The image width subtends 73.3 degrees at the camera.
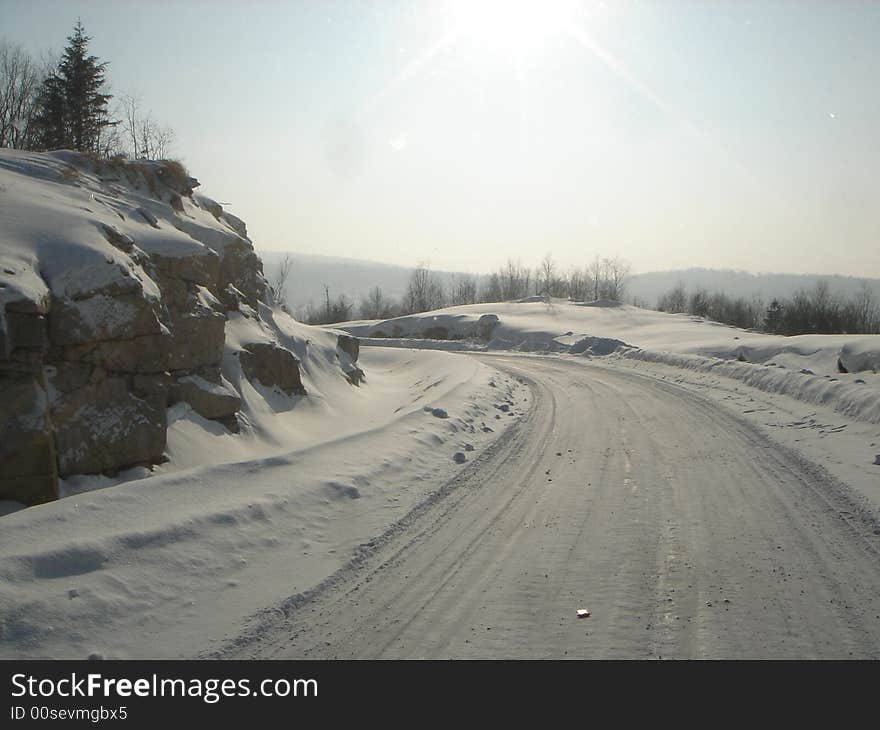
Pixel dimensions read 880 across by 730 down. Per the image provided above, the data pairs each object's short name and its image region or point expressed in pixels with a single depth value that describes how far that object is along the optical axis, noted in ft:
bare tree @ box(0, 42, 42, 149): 108.04
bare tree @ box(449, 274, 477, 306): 318.65
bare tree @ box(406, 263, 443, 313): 291.79
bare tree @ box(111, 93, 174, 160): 118.62
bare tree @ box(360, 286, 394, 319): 268.99
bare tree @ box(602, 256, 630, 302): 306.76
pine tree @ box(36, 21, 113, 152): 93.35
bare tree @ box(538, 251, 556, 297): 317.95
